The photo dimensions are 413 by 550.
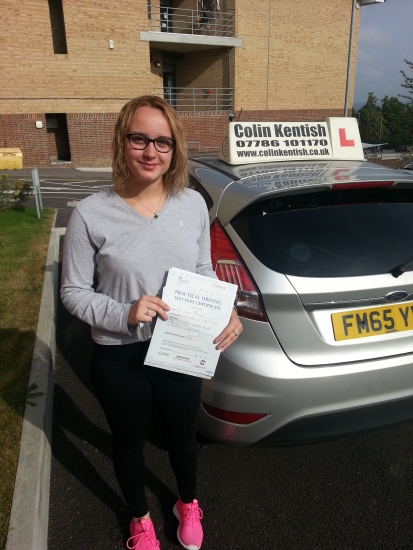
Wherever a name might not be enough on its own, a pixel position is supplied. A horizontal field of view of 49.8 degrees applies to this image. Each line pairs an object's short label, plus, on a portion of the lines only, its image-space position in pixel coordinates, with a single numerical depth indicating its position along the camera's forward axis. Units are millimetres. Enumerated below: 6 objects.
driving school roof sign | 3014
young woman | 1655
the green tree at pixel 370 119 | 85938
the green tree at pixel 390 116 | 80000
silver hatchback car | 1989
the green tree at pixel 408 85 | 20238
